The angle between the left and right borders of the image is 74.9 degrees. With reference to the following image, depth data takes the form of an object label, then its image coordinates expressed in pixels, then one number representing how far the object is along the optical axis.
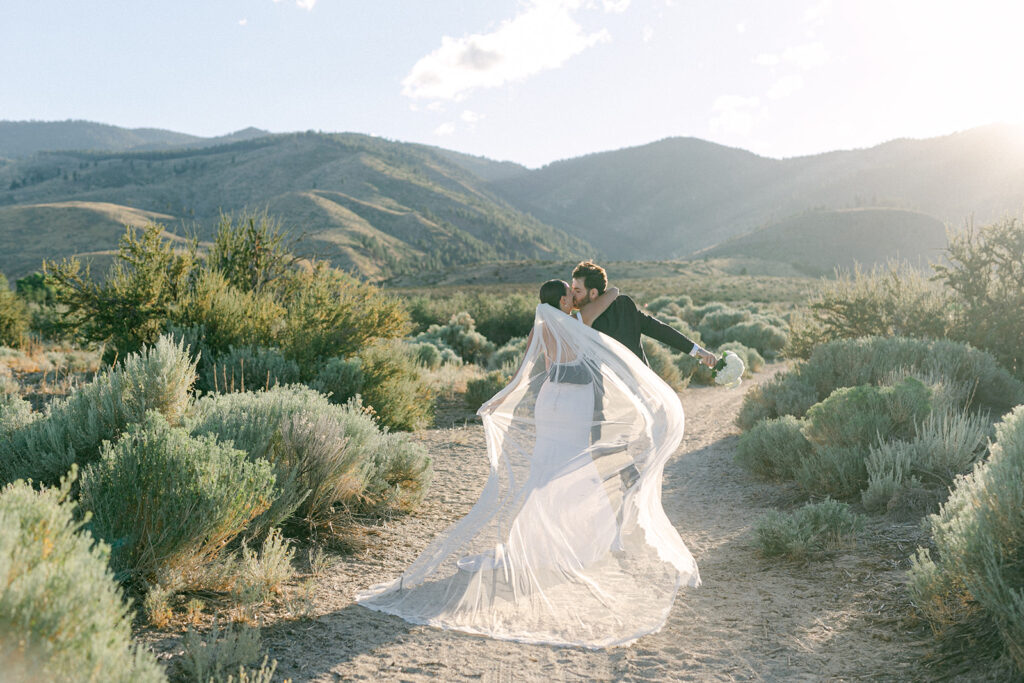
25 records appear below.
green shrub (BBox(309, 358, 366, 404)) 9.36
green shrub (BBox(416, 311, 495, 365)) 18.77
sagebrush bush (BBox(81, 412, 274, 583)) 3.86
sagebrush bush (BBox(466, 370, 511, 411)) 12.09
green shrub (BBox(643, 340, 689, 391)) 14.48
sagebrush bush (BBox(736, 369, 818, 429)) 9.38
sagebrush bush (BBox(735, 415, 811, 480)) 7.31
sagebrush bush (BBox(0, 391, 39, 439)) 5.26
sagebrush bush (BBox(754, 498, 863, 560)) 5.13
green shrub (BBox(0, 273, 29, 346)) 16.09
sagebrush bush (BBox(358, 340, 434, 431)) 9.47
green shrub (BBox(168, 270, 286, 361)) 9.93
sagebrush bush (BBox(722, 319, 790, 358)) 22.20
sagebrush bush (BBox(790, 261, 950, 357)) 11.30
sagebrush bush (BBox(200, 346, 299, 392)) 9.08
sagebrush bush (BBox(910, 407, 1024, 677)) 3.15
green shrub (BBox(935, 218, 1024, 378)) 9.98
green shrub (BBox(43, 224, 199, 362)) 10.07
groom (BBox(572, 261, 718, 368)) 5.34
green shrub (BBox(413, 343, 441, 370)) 15.44
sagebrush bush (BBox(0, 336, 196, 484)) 4.95
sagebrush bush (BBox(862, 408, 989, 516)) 5.71
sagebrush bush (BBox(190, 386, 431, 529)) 5.22
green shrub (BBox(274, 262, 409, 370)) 10.34
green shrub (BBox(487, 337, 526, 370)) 15.86
